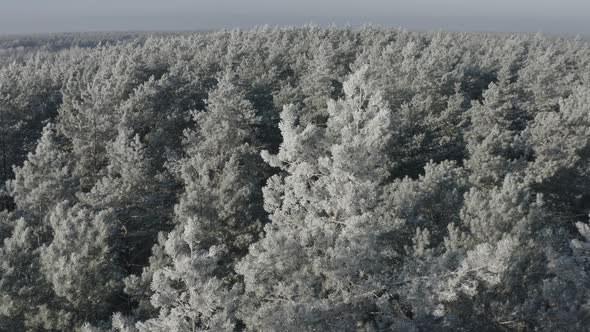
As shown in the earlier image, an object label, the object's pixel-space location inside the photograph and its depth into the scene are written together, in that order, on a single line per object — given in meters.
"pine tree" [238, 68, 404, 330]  14.20
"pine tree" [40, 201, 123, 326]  21.62
